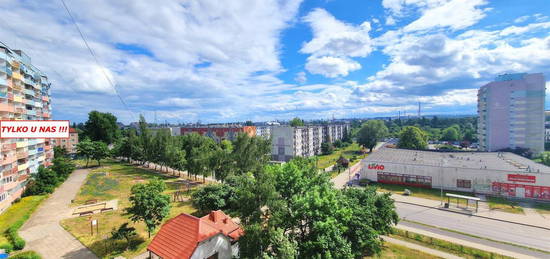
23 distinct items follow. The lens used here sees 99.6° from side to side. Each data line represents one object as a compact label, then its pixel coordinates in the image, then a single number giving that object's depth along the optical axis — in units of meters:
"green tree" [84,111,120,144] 72.31
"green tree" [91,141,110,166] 58.28
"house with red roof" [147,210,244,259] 16.34
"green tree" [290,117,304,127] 123.07
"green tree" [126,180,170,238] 19.80
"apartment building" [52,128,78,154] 88.66
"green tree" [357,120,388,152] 82.38
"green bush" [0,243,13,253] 18.85
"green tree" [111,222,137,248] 19.87
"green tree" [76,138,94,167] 56.47
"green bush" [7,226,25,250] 19.78
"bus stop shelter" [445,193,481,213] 30.40
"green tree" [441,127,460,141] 111.56
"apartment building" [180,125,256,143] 86.63
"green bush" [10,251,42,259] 16.82
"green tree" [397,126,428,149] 70.56
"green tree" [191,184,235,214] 26.72
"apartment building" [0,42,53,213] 29.77
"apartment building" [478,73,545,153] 66.31
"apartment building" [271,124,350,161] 74.74
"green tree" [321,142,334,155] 84.56
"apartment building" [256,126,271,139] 110.46
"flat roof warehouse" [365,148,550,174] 38.00
